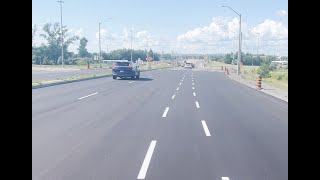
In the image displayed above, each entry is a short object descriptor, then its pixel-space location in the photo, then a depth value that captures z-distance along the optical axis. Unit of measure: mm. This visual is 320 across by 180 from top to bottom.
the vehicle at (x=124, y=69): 35750
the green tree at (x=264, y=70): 56938
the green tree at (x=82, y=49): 137125
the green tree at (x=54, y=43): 101500
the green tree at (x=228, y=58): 161625
